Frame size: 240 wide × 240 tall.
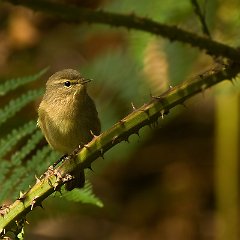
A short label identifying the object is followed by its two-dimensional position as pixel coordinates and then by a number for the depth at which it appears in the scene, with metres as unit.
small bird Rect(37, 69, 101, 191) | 7.13
